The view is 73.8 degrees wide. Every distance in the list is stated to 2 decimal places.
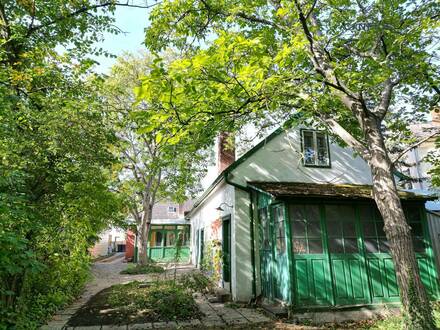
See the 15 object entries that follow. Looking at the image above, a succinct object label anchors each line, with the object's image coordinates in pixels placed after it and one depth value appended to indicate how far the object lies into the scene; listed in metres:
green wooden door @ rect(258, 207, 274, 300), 8.59
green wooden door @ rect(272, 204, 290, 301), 7.65
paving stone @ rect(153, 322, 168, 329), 6.78
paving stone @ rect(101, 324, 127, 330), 6.69
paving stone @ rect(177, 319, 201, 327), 6.94
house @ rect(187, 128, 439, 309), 7.78
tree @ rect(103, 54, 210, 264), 19.12
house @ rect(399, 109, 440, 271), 11.64
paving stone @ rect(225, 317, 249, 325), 7.09
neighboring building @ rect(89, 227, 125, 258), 34.41
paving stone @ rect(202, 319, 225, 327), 6.94
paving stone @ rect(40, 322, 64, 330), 6.54
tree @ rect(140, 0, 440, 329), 4.33
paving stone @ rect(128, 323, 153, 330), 6.73
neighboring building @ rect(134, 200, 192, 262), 25.41
